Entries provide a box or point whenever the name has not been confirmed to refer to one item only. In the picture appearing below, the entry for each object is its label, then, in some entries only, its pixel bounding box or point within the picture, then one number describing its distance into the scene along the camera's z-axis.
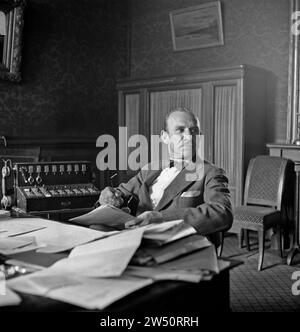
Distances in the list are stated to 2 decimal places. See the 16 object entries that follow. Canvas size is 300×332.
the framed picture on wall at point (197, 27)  5.62
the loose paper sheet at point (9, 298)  1.09
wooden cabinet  4.89
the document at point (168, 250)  1.32
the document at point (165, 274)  1.23
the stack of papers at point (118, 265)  1.14
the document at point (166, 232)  1.36
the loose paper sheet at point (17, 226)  1.81
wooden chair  4.28
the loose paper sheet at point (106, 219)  1.95
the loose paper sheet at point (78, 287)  1.08
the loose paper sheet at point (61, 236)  1.54
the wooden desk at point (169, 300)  1.09
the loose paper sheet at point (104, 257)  1.24
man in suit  2.07
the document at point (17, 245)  1.53
